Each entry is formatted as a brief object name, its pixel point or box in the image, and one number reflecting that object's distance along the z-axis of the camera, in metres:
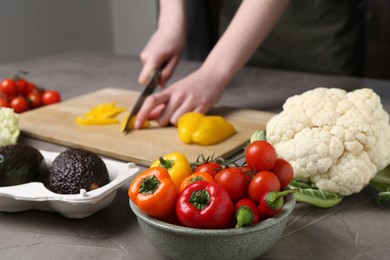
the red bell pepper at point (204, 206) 0.83
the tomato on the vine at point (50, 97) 1.52
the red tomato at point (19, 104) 1.48
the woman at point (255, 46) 1.40
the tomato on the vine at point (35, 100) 1.52
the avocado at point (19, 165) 1.00
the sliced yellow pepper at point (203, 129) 1.24
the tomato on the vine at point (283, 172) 0.91
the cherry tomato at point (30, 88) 1.56
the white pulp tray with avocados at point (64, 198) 0.95
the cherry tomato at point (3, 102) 1.47
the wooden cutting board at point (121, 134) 1.23
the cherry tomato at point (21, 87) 1.54
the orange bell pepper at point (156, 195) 0.85
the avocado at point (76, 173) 0.97
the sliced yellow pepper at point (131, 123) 1.34
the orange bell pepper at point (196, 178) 0.88
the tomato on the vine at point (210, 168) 0.91
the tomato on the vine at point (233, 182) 0.87
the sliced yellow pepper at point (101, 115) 1.37
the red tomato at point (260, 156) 0.90
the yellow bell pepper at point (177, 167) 0.92
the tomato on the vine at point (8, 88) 1.53
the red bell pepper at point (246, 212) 0.83
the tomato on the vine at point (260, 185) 0.86
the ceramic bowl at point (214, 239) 0.83
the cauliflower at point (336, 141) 1.01
